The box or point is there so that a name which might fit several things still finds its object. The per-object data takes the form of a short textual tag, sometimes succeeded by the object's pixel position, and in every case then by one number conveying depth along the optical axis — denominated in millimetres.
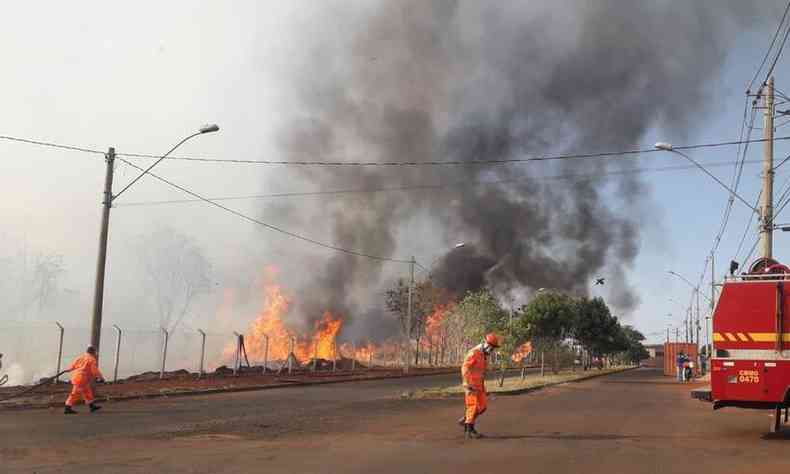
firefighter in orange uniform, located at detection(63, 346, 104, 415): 15086
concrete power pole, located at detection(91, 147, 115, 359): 18594
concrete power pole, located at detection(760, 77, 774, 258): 19781
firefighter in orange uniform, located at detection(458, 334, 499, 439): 11086
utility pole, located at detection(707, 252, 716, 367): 42644
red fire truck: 11445
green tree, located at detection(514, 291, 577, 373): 42781
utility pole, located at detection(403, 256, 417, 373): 41206
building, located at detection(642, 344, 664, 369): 134750
